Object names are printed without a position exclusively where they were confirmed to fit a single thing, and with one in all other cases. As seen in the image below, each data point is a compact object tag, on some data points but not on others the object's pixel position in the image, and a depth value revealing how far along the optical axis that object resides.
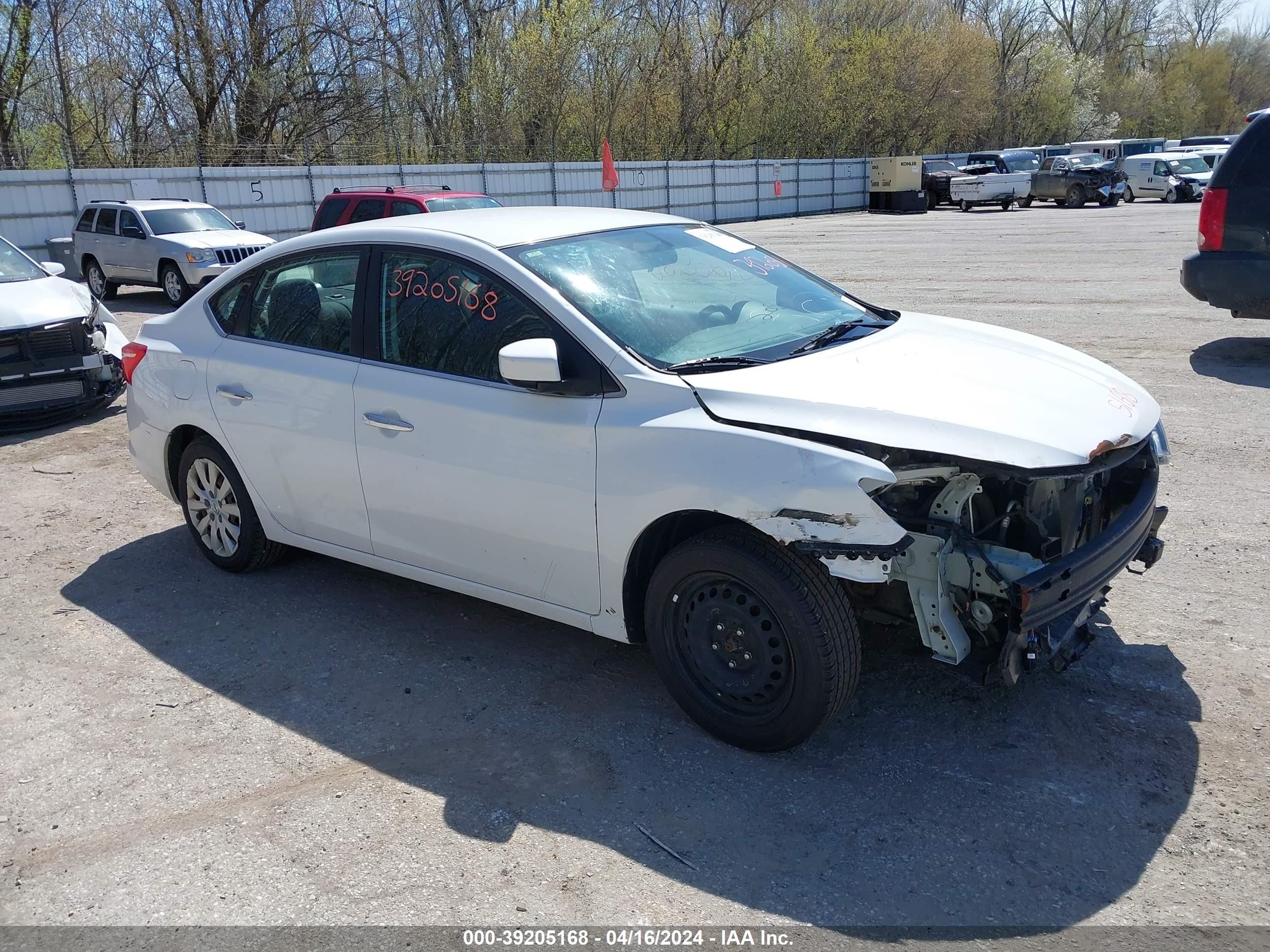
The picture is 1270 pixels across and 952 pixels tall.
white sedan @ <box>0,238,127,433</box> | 8.23
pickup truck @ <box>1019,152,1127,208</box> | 35.38
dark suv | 8.52
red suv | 13.43
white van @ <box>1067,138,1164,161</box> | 47.81
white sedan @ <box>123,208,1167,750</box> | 3.19
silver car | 15.62
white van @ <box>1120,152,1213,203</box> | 35.19
